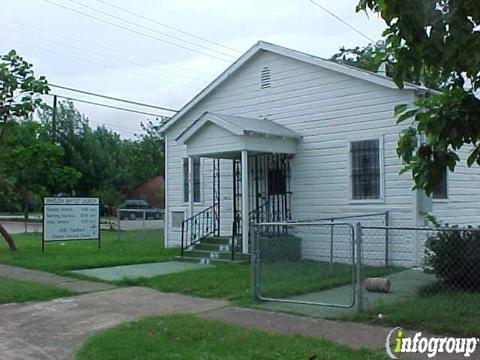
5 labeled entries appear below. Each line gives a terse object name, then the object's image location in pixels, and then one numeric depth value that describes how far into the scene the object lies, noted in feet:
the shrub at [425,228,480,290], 31.58
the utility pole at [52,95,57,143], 106.73
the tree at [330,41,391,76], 106.84
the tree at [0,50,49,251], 59.98
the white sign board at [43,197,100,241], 58.54
